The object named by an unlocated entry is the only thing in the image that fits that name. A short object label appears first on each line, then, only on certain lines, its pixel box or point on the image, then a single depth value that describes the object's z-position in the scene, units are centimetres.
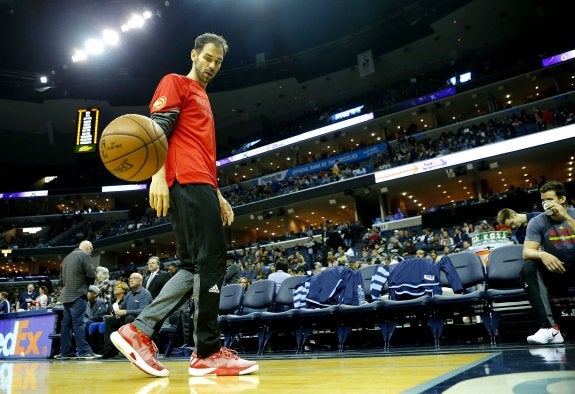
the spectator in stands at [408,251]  956
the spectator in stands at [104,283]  709
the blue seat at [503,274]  364
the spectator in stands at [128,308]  516
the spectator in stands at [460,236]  1257
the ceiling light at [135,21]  1980
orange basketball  189
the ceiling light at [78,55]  2108
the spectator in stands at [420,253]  807
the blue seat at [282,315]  455
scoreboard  2450
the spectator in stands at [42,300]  1008
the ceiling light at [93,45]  2091
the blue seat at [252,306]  491
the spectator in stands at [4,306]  986
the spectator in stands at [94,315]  617
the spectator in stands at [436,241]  1033
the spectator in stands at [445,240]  1207
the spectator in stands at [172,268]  660
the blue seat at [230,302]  525
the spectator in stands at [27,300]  1145
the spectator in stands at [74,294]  518
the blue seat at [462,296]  368
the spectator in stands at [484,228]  1060
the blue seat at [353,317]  405
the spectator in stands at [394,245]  1216
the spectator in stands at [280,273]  678
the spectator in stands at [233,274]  706
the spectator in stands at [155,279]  569
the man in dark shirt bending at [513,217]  422
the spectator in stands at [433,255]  838
